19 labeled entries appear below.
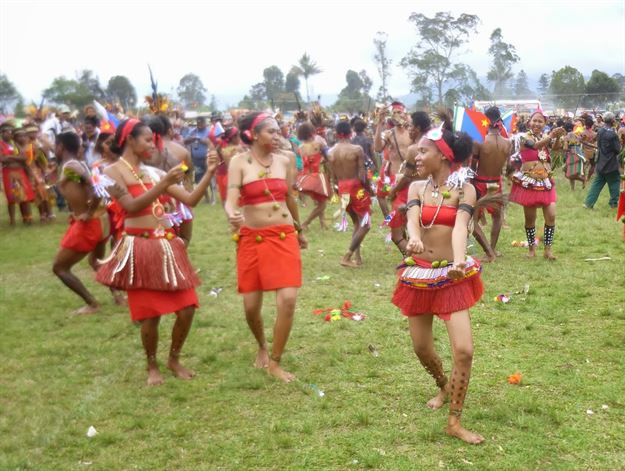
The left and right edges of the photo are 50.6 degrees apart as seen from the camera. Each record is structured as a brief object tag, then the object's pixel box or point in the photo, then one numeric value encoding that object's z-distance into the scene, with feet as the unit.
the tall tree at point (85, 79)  205.77
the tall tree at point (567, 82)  94.02
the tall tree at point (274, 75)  256.03
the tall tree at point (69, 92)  170.09
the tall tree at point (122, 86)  182.60
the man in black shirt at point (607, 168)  42.50
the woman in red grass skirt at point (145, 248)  15.90
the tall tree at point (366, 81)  195.15
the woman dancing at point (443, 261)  12.75
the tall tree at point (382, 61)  149.59
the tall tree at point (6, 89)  184.75
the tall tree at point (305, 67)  170.19
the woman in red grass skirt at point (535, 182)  28.12
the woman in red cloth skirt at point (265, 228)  16.61
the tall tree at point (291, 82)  214.36
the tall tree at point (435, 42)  137.59
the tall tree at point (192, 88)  218.59
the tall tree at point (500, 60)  138.92
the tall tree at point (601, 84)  94.07
